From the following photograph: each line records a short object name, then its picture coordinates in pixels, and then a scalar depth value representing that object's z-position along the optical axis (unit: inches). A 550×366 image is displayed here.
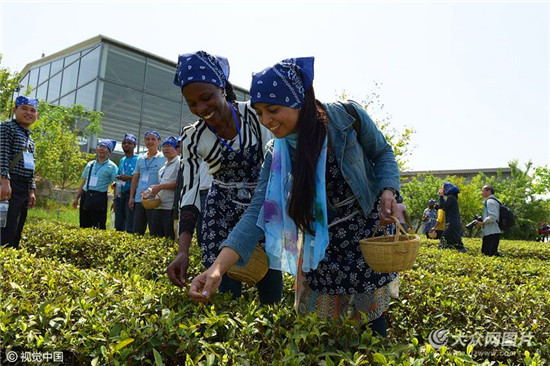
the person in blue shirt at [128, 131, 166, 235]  263.3
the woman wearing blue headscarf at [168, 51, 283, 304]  97.1
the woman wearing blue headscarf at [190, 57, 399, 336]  74.1
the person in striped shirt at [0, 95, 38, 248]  183.9
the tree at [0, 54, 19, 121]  577.4
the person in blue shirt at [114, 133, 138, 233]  298.2
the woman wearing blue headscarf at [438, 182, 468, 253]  349.4
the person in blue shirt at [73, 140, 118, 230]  282.2
